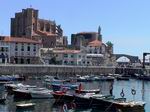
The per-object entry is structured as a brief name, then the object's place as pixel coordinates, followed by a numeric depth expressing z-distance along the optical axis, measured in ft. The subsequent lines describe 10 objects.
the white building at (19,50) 364.36
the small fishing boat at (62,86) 197.04
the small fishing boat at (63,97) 159.97
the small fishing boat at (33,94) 170.20
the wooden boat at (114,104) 138.75
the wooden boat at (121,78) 341.62
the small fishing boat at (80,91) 175.31
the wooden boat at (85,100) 149.85
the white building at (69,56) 406.51
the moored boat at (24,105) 141.97
